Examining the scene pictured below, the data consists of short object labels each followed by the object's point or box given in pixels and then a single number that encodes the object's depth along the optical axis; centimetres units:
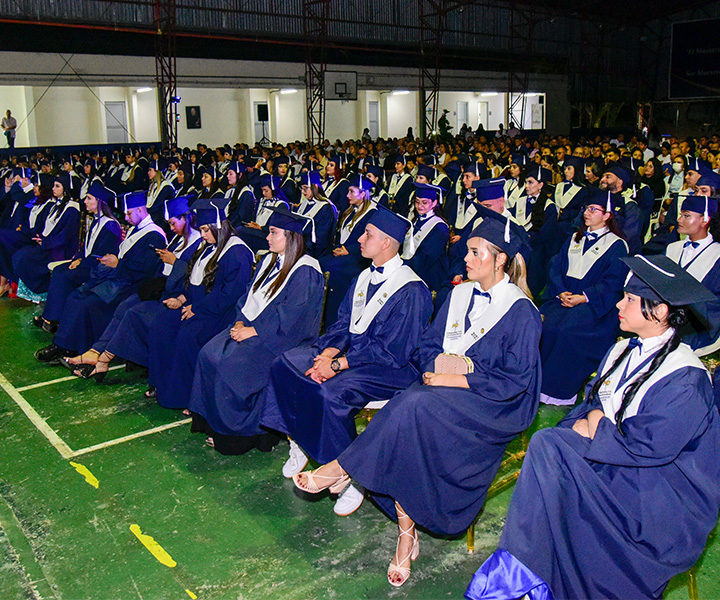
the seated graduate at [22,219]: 871
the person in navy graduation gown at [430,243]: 665
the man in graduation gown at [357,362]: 378
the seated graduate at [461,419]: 320
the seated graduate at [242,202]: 1027
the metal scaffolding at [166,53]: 1953
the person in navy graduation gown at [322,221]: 848
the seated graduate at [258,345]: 445
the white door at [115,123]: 2616
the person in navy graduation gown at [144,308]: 572
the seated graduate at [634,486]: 258
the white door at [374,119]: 3078
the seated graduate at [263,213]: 752
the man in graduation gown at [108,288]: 631
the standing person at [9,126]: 2069
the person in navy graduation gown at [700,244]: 504
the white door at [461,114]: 3264
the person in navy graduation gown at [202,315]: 518
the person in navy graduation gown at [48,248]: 810
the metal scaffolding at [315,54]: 2272
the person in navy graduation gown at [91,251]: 685
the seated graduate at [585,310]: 511
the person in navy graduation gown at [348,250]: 732
